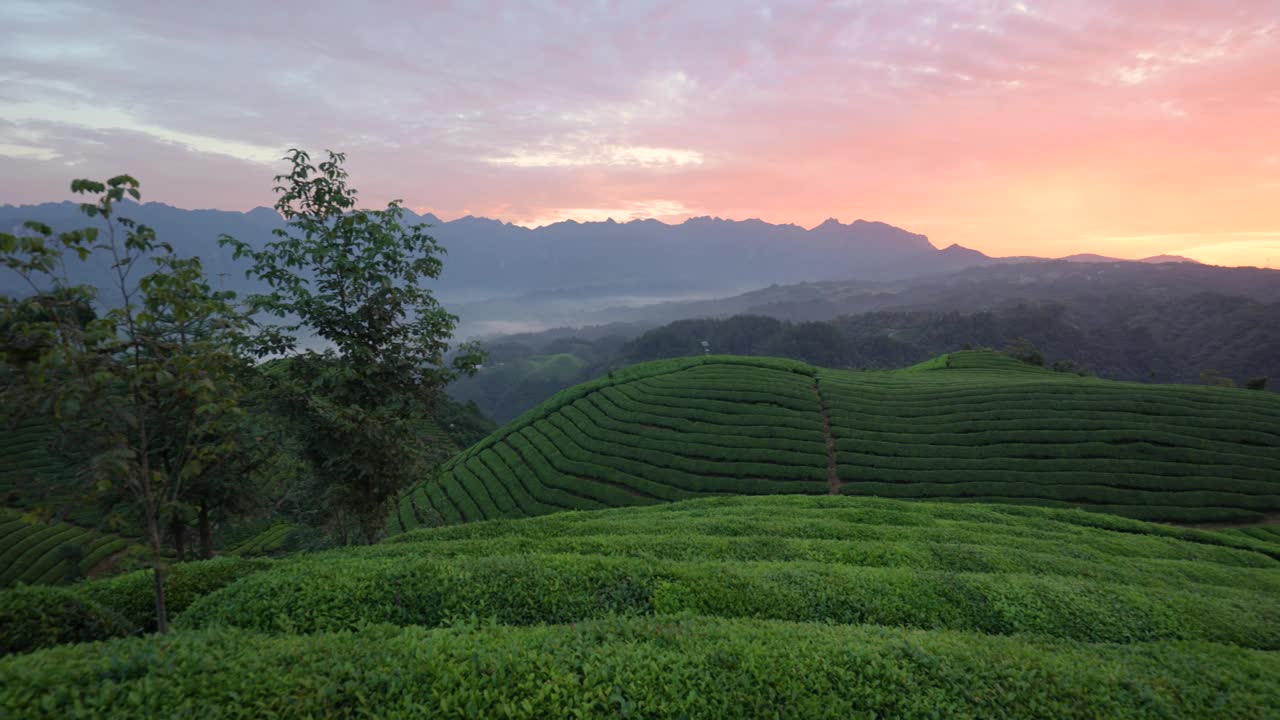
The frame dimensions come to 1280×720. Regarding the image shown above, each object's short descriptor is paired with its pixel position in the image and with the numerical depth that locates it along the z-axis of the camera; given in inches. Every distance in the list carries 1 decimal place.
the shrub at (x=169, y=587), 271.7
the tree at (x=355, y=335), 385.7
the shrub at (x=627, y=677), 165.8
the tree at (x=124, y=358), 166.4
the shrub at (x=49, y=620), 207.2
